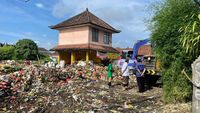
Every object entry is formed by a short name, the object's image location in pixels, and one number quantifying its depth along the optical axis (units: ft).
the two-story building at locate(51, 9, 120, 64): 45.69
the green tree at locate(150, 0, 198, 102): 14.25
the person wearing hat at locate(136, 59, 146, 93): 19.08
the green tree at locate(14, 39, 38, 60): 63.42
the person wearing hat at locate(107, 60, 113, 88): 22.43
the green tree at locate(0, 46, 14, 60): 61.95
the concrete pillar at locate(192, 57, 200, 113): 10.64
